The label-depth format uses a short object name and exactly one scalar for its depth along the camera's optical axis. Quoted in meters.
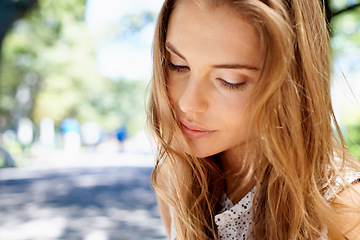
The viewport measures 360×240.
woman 1.15
